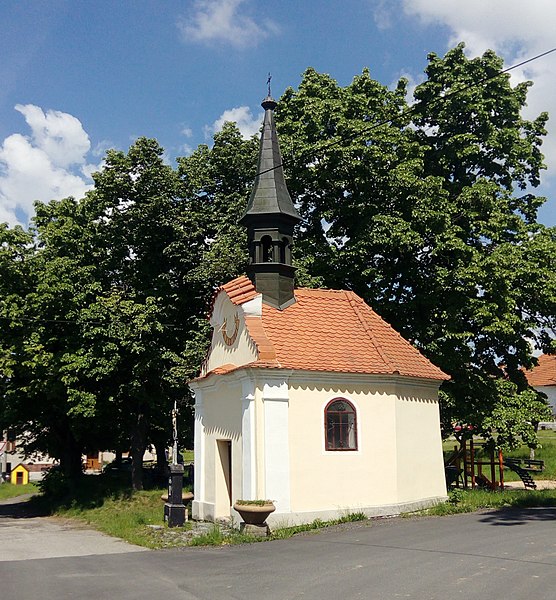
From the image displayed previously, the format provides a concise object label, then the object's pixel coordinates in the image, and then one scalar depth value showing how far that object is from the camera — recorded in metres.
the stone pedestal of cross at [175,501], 17.38
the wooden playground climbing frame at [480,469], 23.33
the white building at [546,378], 55.67
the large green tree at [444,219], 22.53
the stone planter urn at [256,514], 14.99
